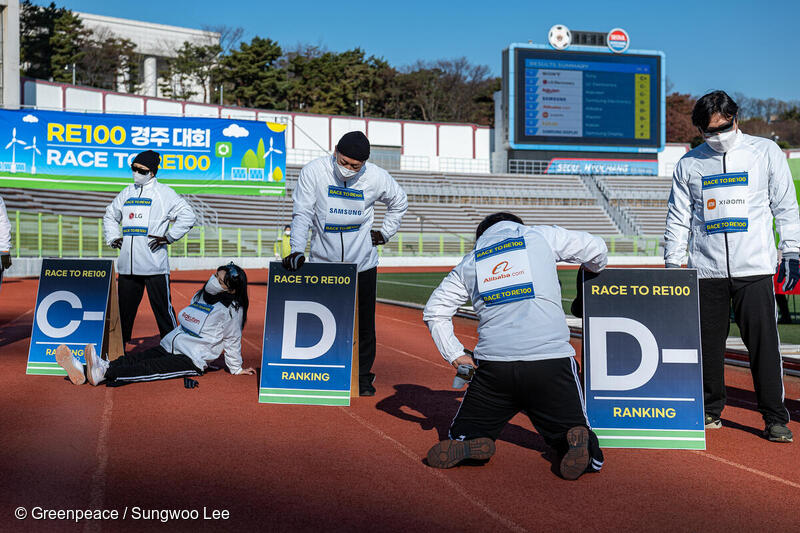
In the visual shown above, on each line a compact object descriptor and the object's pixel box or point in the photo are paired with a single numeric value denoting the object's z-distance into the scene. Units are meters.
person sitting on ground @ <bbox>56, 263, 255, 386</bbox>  6.54
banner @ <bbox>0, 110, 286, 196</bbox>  19.56
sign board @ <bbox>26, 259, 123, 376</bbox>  7.05
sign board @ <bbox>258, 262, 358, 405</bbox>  5.89
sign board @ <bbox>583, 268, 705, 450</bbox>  4.70
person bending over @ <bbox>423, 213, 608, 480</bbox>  4.05
